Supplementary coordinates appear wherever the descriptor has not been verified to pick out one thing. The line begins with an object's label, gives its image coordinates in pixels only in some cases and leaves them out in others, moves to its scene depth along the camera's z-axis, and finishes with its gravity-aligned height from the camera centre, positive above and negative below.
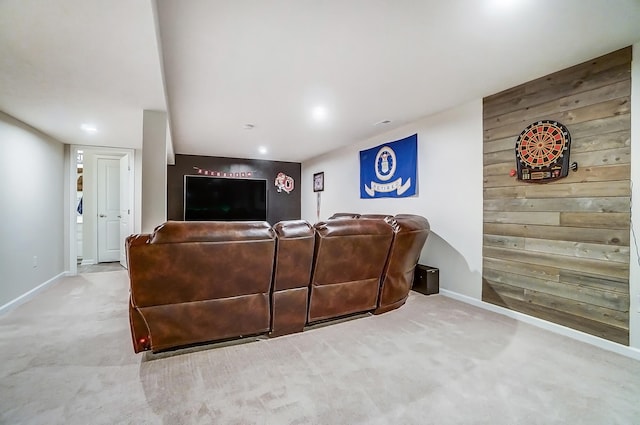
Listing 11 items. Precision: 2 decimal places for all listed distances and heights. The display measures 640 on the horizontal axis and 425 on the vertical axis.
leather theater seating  1.88 -0.48
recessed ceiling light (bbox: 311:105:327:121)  3.58 +1.29
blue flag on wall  4.15 +0.68
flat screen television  6.27 +0.29
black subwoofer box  3.58 -0.85
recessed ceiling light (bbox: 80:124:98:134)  3.53 +1.06
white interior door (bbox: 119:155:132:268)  5.23 +0.16
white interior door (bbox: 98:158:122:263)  5.68 +0.02
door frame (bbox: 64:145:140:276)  4.54 +0.03
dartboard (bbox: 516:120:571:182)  2.51 +0.57
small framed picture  6.63 +0.71
